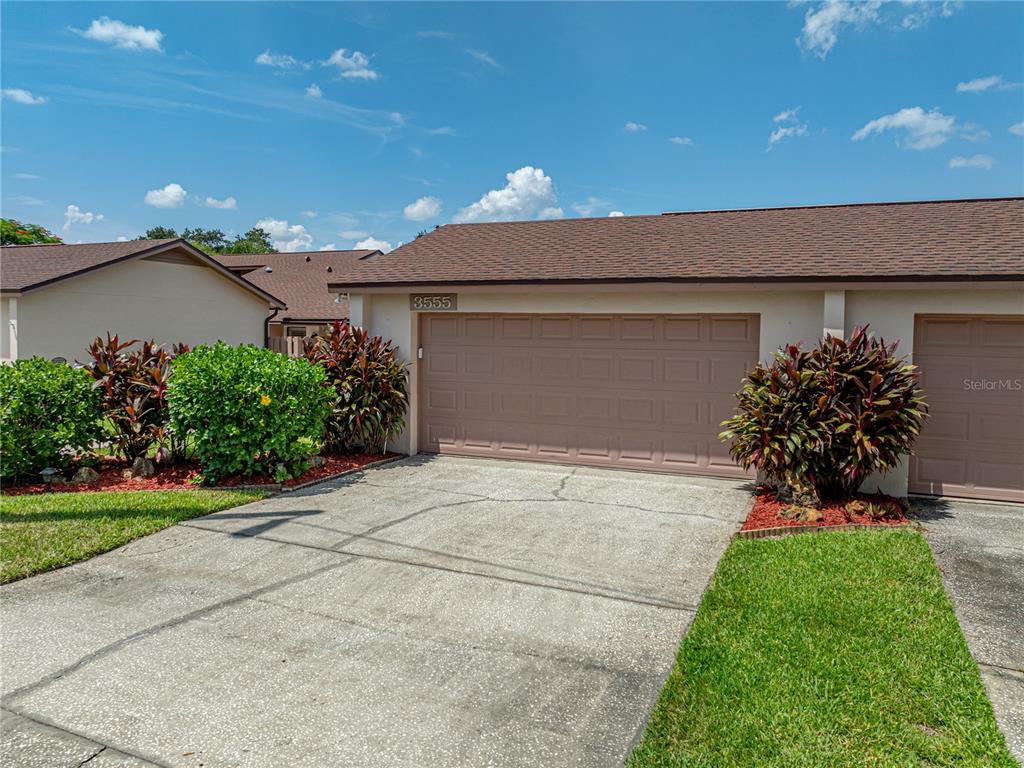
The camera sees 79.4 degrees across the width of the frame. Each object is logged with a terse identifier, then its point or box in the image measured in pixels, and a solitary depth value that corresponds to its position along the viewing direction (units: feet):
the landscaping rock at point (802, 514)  20.75
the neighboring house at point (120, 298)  47.65
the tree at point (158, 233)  225.54
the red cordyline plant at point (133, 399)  26.61
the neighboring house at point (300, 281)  69.31
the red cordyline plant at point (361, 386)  30.58
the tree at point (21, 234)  105.50
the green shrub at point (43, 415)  24.14
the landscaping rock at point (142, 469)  26.66
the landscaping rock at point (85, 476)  25.83
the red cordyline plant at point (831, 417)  21.35
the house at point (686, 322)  24.06
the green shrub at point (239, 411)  24.75
